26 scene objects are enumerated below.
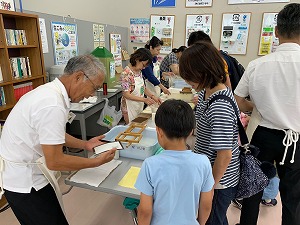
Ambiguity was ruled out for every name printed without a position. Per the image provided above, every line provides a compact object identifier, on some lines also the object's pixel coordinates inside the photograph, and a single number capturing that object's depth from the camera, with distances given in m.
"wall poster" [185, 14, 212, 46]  4.78
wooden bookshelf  2.19
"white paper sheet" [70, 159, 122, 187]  1.25
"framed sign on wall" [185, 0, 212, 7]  4.70
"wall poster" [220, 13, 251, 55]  4.59
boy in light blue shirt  0.87
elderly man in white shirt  0.97
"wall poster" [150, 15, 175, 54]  5.02
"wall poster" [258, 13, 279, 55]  4.43
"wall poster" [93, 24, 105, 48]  4.20
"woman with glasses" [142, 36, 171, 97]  3.09
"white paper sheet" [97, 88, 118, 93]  3.56
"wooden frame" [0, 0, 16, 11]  2.17
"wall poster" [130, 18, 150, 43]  5.19
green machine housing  3.57
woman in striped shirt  0.99
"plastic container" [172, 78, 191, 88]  3.60
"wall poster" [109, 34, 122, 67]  4.78
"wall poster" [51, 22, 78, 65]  3.18
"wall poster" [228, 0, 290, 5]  4.38
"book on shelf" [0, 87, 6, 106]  2.29
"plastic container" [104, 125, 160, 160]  1.45
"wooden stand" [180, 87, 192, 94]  2.86
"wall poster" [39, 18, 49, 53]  2.89
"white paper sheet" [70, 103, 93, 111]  2.72
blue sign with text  4.90
